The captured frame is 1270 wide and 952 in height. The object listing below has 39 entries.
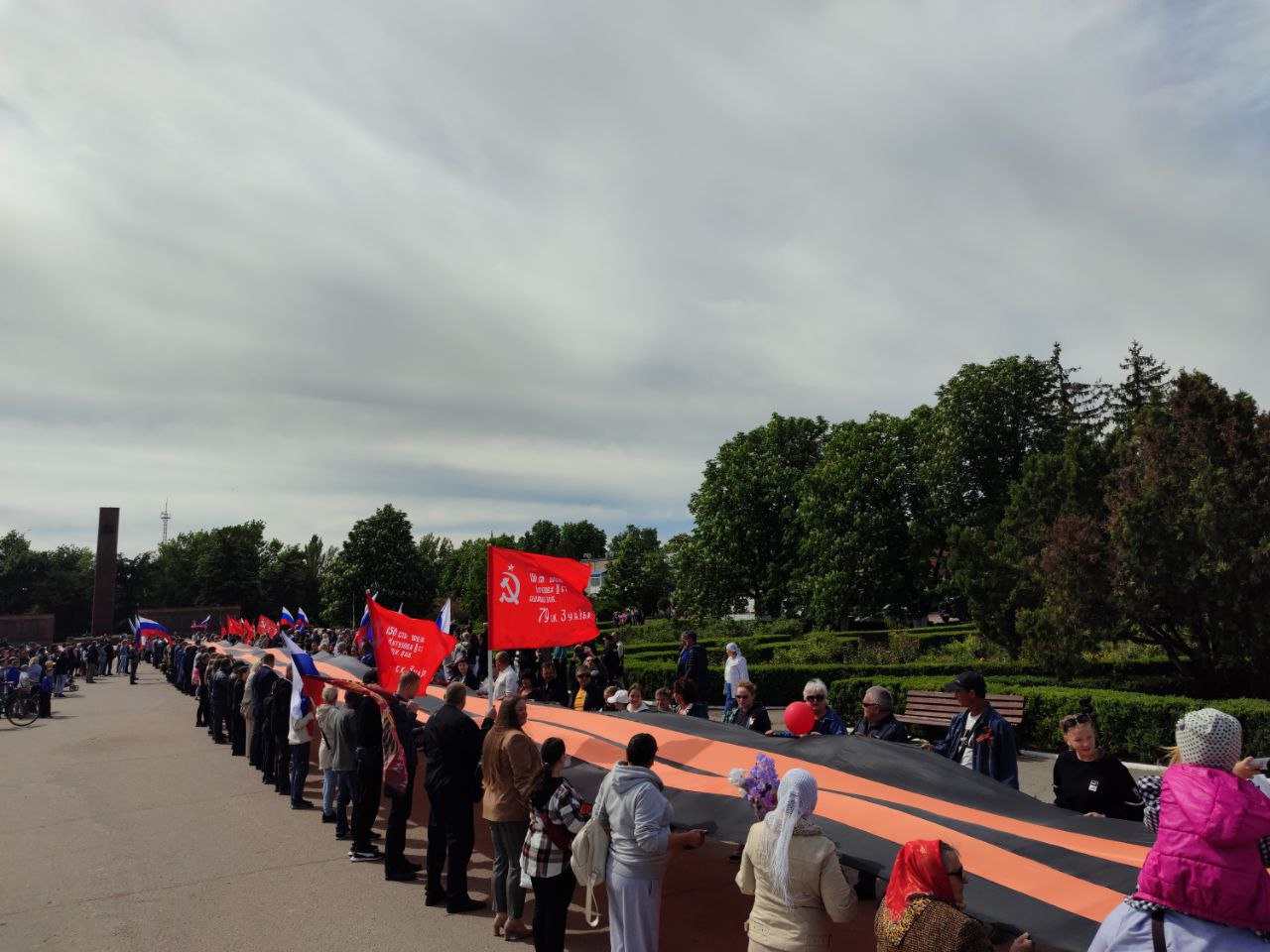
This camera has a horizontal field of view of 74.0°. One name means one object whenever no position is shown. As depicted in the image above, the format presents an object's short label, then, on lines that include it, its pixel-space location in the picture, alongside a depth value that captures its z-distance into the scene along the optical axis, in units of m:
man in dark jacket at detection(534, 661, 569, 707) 14.62
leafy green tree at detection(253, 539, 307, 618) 93.31
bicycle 23.27
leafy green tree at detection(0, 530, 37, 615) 94.69
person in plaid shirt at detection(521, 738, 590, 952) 6.19
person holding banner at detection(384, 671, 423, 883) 8.68
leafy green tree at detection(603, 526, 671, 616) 83.75
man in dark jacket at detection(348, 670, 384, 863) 9.23
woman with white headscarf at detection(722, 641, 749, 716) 14.94
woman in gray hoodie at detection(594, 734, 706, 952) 5.53
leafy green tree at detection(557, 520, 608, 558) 145.00
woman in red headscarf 3.53
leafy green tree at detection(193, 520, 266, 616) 91.19
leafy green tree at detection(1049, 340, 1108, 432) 50.12
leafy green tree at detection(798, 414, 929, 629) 39.88
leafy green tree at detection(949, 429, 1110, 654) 19.83
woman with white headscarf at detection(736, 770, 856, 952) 4.39
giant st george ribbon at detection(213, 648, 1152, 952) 4.38
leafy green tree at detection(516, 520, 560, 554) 135.25
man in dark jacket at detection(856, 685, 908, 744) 7.54
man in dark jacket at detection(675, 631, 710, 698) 14.76
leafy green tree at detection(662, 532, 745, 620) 47.44
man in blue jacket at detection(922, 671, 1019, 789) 6.80
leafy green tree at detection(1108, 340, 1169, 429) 51.03
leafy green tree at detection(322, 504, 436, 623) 70.88
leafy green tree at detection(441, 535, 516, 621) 97.69
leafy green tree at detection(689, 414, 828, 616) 46.47
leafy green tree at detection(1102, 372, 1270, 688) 14.80
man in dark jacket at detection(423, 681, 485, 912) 7.68
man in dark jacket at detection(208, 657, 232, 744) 18.39
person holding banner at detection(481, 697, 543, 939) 6.88
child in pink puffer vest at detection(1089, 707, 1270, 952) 3.12
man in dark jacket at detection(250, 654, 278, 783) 14.41
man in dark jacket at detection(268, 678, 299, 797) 13.11
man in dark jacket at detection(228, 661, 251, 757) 17.08
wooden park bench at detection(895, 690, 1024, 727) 13.84
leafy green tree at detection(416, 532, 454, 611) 76.80
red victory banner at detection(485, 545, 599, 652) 9.88
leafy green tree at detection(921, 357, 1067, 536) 39.41
